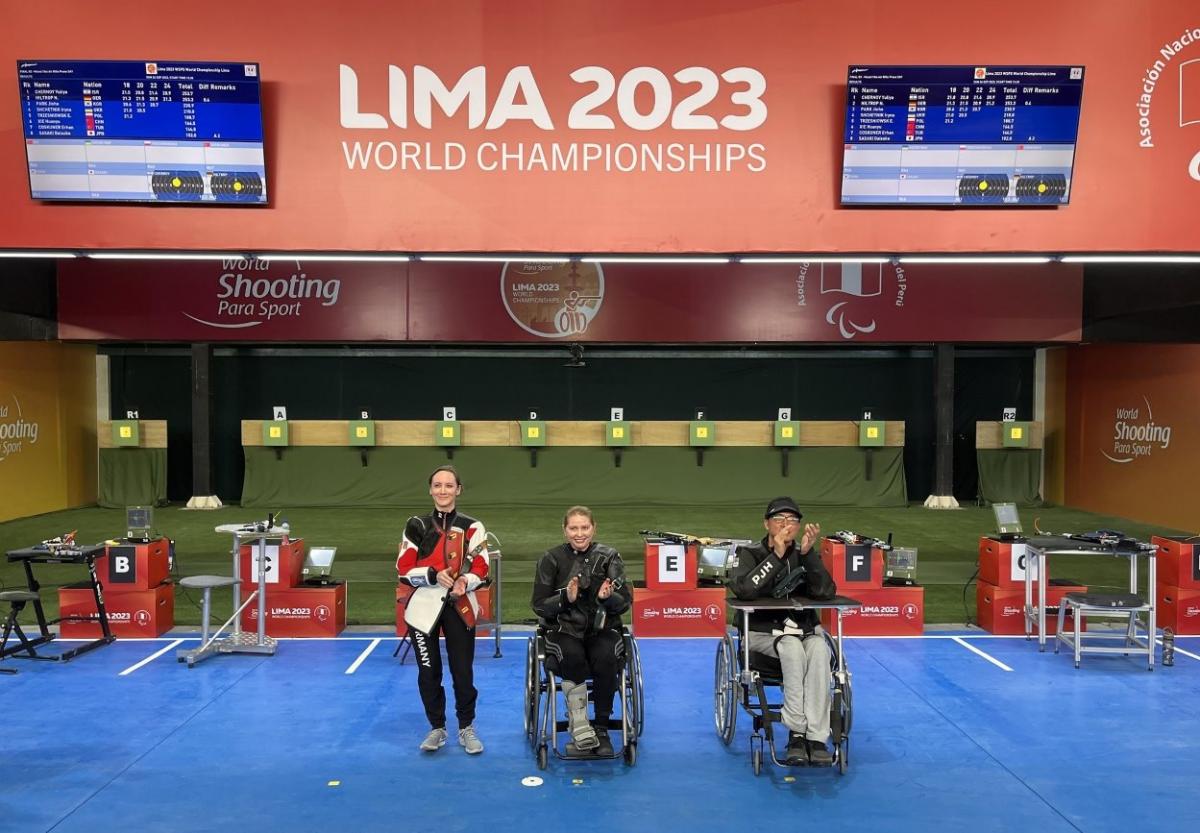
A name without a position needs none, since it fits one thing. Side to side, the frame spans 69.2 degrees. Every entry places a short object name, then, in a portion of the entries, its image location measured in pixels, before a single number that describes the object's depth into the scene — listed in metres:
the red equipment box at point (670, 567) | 6.95
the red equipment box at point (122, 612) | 6.80
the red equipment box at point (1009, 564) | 6.98
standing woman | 4.34
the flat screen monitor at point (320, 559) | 7.04
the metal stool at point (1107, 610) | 6.01
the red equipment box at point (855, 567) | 7.00
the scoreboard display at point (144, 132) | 5.52
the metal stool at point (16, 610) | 5.91
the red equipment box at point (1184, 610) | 6.92
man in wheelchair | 4.19
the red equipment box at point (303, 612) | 6.89
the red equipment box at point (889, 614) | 6.96
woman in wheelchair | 4.30
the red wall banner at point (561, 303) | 9.40
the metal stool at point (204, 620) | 6.08
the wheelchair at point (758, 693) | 4.23
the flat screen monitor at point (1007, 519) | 7.24
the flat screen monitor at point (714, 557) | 7.07
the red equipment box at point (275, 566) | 6.89
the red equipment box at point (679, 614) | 7.00
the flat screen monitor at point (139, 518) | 7.04
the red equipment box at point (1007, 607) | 6.96
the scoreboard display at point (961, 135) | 5.59
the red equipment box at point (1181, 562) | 6.88
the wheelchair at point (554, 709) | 4.30
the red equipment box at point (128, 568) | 6.82
